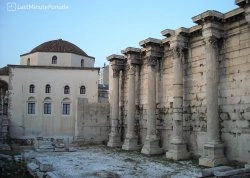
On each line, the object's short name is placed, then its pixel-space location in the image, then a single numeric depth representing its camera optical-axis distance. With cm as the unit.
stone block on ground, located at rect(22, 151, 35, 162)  1348
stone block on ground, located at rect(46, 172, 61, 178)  895
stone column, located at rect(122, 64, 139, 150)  1748
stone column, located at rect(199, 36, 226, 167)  1167
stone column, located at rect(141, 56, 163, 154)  1544
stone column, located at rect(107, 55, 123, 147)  1938
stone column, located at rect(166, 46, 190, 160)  1357
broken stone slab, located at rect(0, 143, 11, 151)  1869
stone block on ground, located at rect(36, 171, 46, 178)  953
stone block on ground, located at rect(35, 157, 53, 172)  991
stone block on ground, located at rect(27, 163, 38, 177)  1036
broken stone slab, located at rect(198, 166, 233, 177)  829
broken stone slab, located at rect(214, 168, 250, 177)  793
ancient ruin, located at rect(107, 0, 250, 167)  1177
